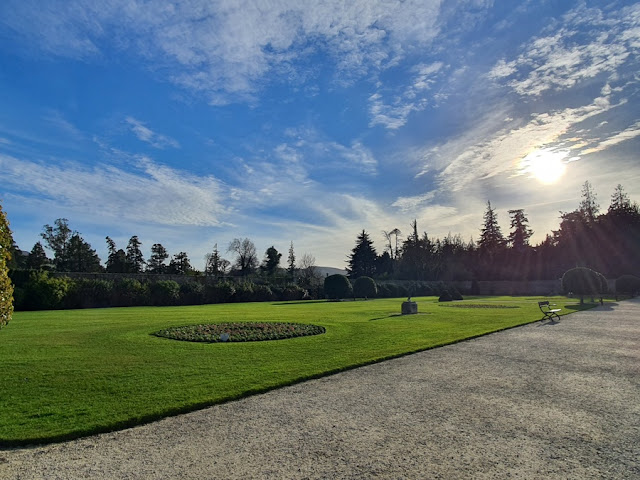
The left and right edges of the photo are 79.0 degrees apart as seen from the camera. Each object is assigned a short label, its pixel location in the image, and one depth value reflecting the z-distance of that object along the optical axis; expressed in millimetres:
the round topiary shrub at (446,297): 32938
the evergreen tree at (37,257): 44328
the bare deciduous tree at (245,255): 64363
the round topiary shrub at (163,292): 29369
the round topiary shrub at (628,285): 37062
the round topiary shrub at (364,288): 38438
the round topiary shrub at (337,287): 36750
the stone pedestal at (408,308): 18791
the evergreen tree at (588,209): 58325
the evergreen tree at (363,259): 66312
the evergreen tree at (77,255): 46406
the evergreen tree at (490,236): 66688
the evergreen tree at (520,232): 65812
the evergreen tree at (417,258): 61438
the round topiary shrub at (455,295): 35253
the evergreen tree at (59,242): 46509
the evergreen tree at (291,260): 73875
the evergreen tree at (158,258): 55281
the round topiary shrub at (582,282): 25828
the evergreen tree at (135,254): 52812
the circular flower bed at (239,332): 10914
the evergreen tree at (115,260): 50512
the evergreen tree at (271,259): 61625
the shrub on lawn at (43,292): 23531
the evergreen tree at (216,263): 60931
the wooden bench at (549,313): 15619
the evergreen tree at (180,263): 51969
